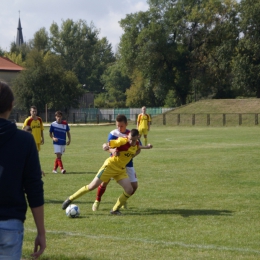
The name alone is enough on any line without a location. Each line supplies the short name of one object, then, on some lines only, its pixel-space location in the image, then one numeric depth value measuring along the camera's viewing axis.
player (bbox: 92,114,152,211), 10.00
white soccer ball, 9.44
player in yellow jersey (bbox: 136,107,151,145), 27.03
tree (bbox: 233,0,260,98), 68.56
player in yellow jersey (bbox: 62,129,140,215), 9.55
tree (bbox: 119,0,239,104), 75.12
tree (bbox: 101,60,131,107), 110.22
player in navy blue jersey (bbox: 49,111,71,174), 16.78
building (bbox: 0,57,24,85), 81.19
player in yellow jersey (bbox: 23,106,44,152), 16.14
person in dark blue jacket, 3.46
